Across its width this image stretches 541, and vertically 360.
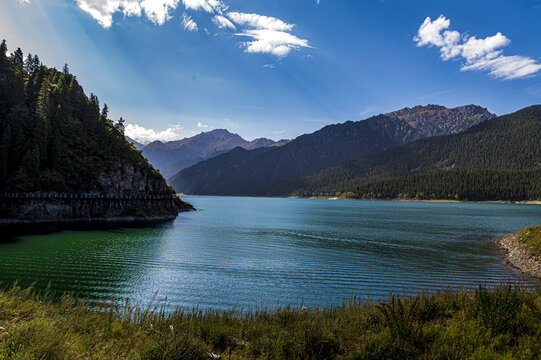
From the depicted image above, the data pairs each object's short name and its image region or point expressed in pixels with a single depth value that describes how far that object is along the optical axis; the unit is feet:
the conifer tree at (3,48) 337.64
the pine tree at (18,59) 345.27
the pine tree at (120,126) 416.36
